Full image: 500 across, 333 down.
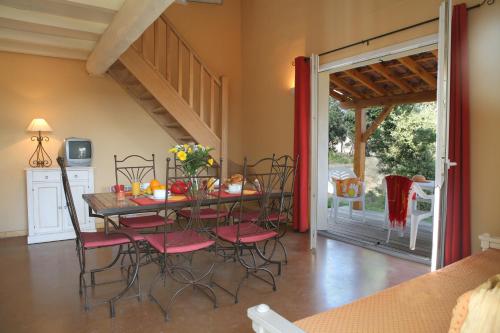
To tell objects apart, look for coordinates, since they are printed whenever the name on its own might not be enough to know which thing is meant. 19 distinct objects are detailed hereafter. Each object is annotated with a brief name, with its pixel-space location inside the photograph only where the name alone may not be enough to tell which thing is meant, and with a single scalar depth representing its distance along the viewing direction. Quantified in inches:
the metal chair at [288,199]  198.4
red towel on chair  167.6
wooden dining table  106.3
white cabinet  169.5
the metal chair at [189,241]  101.2
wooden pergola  219.3
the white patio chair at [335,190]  216.2
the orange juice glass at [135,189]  128.0
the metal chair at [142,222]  135.3
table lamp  186.7
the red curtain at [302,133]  181.9
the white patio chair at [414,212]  160.2
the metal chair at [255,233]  112.7
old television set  179.2
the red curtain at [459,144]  119.3
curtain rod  117.2
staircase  180.5
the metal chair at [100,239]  100.9
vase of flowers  122.6
